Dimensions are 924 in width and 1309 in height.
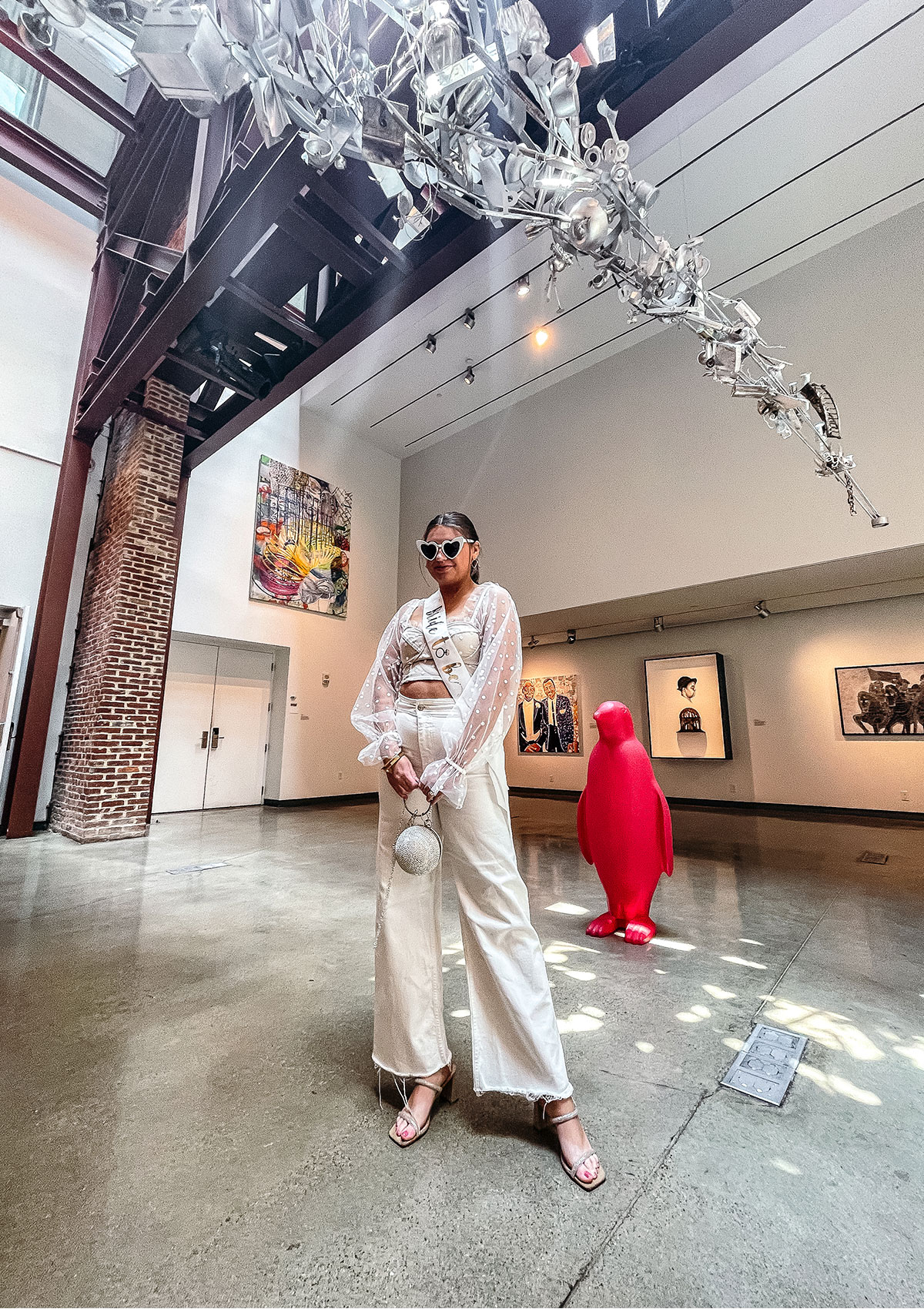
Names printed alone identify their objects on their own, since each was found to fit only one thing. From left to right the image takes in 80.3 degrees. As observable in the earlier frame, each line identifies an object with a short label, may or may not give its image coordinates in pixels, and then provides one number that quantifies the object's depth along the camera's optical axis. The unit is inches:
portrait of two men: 379.6
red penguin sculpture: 104.5
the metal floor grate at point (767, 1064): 57.3
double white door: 277.1
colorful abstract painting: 304.8
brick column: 193.9
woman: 48.5
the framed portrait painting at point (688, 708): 322.7
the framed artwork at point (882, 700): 271.7
